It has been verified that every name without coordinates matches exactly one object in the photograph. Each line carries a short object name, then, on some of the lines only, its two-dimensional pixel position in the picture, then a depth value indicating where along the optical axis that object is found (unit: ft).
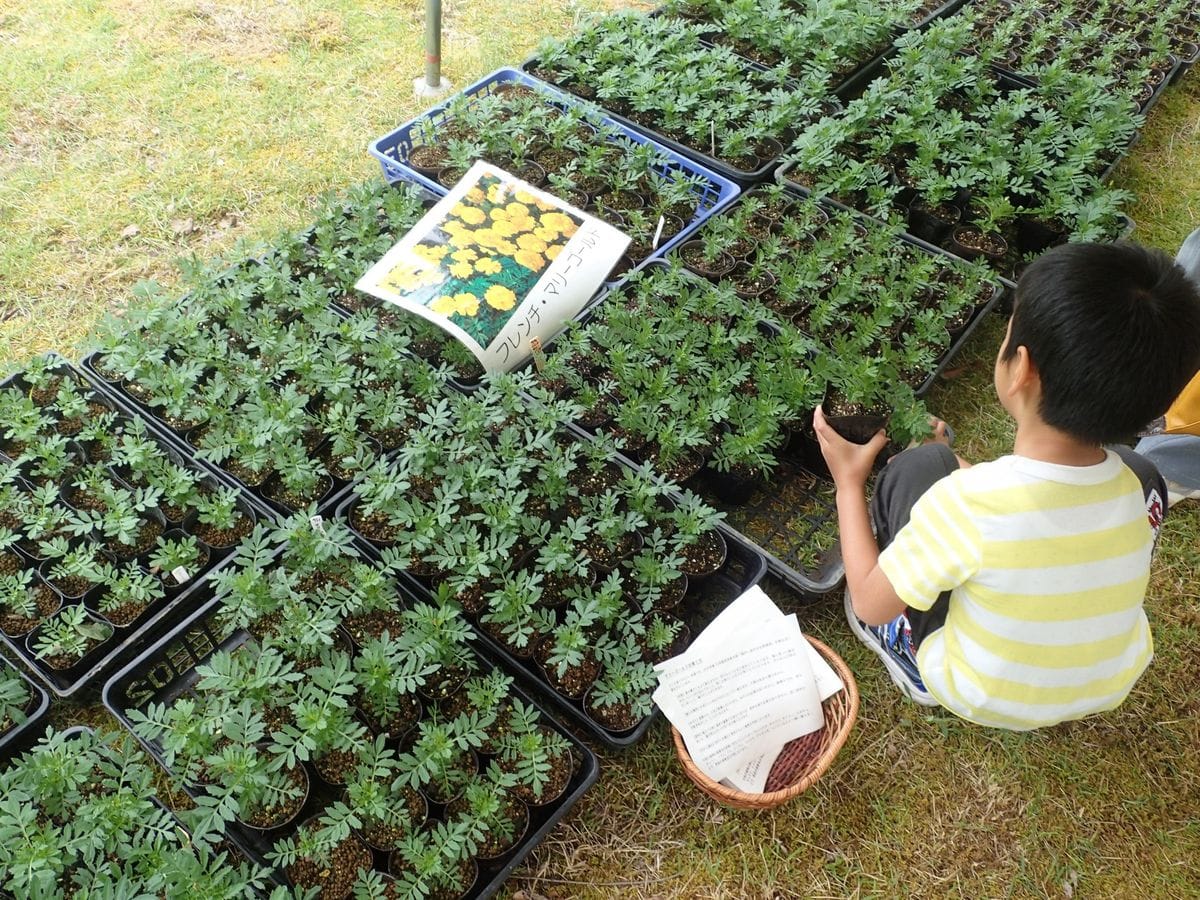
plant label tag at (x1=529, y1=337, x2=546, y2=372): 7.84
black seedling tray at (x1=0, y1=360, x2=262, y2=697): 6.47
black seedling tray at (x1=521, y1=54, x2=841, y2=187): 10.48
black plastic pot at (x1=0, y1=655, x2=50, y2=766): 6.14
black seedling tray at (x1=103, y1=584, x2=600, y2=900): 5.83
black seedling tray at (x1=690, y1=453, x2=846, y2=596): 7.67
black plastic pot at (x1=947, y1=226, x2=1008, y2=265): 10.17
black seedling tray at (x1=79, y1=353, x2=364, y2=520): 7.29
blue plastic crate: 10.08
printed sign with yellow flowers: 7.95
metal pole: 10.96
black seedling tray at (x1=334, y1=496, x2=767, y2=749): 6.79
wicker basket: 6.36
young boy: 5.06
